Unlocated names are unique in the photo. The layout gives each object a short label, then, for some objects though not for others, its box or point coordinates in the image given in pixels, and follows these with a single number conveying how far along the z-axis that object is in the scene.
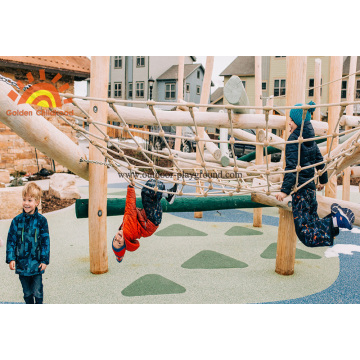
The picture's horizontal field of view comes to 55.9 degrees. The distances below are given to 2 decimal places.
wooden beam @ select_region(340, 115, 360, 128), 3.44
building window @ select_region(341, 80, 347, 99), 16.97
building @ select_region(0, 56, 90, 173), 7.82
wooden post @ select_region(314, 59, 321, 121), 4.57
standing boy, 2.21
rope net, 2.06
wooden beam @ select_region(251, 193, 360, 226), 2.53
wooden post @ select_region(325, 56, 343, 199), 3.88
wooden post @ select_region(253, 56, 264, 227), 4.83
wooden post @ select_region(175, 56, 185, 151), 5.21
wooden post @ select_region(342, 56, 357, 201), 4.81
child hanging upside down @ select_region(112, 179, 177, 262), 2.44
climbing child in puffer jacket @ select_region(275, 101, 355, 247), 2.38
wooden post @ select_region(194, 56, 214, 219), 4.54
